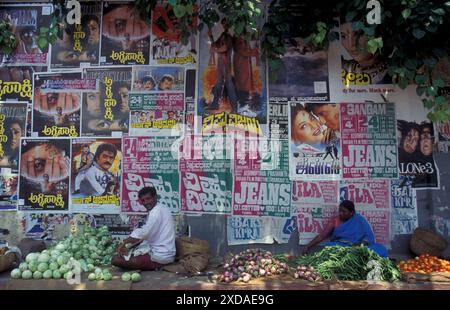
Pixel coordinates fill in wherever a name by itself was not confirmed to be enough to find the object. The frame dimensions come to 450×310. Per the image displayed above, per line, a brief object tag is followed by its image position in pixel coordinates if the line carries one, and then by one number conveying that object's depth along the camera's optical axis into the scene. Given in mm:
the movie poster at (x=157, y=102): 6422
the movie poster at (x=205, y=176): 6305
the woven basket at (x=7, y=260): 5438
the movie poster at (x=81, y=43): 6547
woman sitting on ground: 5859
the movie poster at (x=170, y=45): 6488
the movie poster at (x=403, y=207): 6258
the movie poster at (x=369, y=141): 6312
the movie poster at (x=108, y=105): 6457
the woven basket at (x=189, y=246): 5820
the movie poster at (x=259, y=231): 6266
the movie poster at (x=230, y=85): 6391
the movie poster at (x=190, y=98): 6418
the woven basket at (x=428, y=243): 5969
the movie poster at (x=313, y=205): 6266
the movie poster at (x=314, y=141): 6328
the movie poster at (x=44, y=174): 6410
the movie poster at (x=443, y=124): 6352
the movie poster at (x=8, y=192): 6422
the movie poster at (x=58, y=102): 6480
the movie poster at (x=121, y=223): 6328
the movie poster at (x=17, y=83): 6531
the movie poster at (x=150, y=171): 6340
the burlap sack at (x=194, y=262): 5410
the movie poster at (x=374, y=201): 6238
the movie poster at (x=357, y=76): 6406
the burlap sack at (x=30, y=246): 5922
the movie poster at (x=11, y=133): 6465
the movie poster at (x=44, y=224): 6359
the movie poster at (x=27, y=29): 6578
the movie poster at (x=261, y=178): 6289
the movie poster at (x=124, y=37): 6516
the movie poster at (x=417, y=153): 6316
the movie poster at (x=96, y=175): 6387
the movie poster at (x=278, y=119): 6371
